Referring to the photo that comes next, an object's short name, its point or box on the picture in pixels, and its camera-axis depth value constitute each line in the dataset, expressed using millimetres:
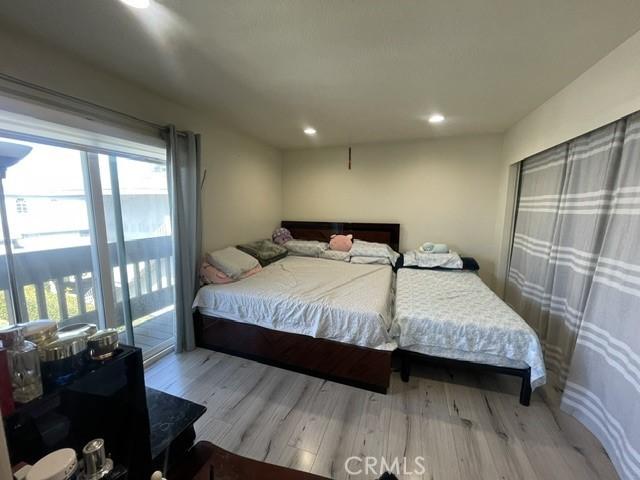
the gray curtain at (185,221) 2398
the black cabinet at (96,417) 626
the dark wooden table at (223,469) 856
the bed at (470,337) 1875
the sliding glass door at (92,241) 1671
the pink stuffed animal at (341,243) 3959
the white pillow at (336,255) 3793
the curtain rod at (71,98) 1462
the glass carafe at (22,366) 590
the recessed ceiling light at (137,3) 1250
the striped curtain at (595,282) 1482
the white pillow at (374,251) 3629
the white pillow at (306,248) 3956
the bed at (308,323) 2059
